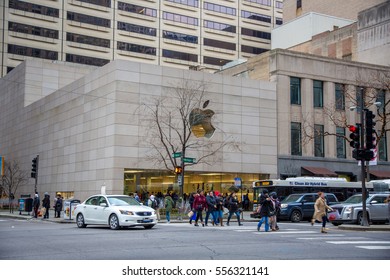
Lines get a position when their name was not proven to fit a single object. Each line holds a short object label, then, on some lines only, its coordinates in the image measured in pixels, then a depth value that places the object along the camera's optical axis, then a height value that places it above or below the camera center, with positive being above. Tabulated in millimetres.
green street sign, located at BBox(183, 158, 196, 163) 33097 +1955
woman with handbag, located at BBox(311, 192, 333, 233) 20761 -608
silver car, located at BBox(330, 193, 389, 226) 25516 -791
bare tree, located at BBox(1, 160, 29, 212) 60700 +1474
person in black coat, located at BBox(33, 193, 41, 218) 34562 -981
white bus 34688 +440
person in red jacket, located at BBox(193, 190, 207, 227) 25219 -584
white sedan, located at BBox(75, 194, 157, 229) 21469 -902
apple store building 44781 +5422
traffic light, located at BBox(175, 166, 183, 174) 33175 +1376
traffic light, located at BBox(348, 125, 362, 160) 22109 +2213
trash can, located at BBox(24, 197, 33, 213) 38897 -1042
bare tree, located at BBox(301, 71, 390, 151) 49781 +8973
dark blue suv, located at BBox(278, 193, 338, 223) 30844 -836
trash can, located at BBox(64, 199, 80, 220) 29469 -991
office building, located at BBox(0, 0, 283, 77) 72125 +23645
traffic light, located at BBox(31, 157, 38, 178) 34500 +1464
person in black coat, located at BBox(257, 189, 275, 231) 20766 -613
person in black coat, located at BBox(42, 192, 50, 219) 33147 -872
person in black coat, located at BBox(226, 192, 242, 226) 25719 -627
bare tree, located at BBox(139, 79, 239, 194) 45312 +5860
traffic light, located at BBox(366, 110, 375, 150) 21719 +2523
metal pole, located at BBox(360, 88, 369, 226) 22406 +755
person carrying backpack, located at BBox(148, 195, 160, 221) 29683 -670
